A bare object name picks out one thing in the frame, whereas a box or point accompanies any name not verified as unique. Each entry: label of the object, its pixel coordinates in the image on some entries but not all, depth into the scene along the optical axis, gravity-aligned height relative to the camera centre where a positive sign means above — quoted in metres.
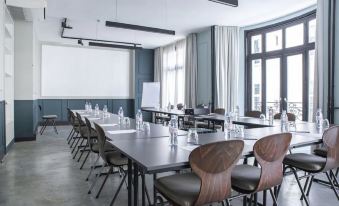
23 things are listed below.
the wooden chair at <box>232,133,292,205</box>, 1.92 -0.50
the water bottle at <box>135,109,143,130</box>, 3.42 -0.29
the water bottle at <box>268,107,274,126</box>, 4.04 -0.25
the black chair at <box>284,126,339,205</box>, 2.44 -0.59
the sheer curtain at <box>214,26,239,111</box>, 7.54 +0.91
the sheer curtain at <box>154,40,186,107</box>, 9.41 +1.08
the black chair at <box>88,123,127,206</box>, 2.76 -0.61
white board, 10.34 +0.23
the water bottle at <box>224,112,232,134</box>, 2.84 -0.30
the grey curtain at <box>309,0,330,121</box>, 4.88 +1.01
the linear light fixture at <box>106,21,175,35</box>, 5.10 +1.44
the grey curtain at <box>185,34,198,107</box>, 8.40 +0.95
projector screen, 9.98 +1.10
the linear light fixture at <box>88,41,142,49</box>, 6.79 +1.43
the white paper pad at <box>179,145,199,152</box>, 2.11 -0.39
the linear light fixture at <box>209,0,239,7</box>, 3.84 +1.48
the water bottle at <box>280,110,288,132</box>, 3.19 -0.29
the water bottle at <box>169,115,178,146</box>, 2.31 -0.31
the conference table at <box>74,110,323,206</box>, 1.71 -0.39
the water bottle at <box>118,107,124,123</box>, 4.24 -0.27
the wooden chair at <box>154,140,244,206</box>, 1.63 -0.47
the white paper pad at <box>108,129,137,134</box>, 3.15 -0.38
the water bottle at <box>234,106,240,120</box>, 4.83 -0.28
